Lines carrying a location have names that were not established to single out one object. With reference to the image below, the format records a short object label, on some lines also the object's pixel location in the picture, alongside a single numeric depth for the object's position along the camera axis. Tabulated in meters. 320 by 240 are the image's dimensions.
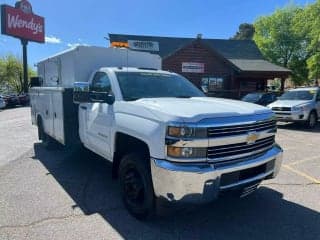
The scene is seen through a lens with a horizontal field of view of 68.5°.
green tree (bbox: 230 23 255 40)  54.34
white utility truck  2.59
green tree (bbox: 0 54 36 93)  35.27
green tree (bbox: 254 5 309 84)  27.64
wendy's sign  25.79
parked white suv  9.35
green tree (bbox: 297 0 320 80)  20.35
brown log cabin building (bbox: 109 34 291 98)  18.81
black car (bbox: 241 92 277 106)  13.68
